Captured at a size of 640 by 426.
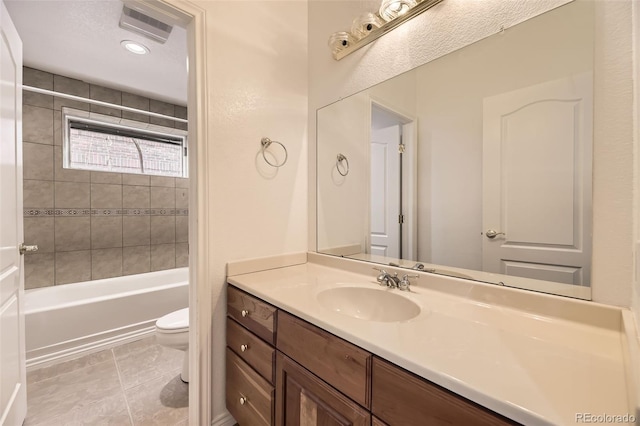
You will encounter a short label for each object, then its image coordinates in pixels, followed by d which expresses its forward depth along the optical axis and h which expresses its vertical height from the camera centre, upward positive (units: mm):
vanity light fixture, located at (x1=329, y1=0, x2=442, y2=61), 1114 +887
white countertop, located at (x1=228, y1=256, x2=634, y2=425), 447 -332
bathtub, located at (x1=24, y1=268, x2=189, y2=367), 1852 -841
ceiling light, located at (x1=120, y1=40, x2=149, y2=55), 1931 +1274
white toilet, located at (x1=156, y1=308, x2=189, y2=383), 1602 -773
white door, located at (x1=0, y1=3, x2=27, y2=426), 1053 -99
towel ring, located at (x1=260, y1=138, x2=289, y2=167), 1415 +370
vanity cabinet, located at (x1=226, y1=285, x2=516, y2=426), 552 -492
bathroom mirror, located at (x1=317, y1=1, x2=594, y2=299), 794 +199
